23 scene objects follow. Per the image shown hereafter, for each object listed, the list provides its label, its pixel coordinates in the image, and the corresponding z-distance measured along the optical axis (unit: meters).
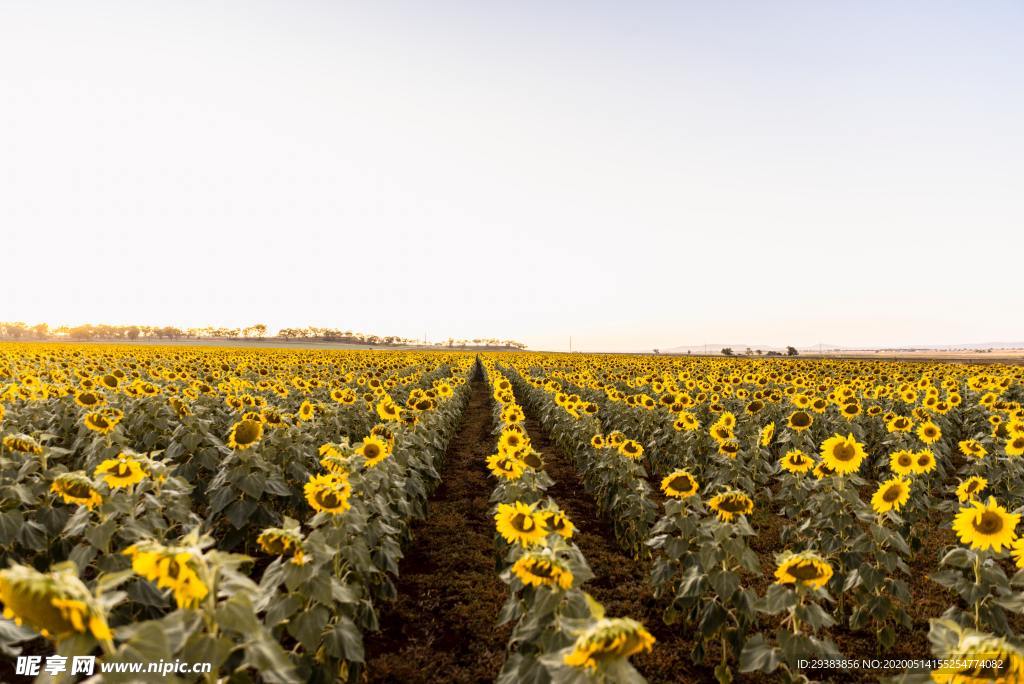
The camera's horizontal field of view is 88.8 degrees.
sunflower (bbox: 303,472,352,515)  4.34
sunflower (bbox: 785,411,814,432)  9.08
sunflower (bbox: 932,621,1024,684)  2.19
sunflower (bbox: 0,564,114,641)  1.85
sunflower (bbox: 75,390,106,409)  9.04
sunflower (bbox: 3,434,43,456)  5.50
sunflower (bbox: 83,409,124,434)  7.15
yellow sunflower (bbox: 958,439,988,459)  8.22
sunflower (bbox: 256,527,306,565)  3.36
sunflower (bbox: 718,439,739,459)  8.05
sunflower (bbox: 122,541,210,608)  2.29
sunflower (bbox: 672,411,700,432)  10.06
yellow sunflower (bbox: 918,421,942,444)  9.51
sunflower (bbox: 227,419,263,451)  6.17
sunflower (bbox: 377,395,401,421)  9.19
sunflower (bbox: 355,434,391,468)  6.26
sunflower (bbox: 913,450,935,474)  7.31
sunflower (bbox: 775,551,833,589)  3.78
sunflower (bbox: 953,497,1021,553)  4.49
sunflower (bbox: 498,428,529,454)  7.73
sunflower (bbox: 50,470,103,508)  4.12
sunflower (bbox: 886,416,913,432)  9.56
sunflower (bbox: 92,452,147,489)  4.39
